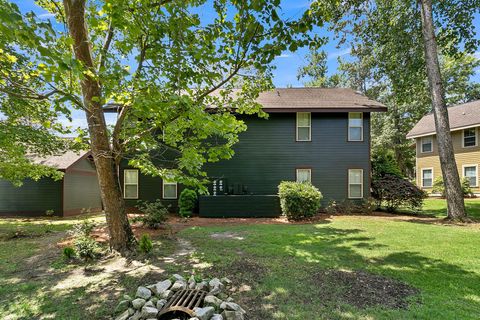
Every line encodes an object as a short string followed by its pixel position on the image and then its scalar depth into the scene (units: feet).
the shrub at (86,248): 17.11
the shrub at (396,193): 36.32
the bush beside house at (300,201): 31.65
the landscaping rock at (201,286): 11.87
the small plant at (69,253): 17.19
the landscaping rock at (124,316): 9.94
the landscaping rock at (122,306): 10.83
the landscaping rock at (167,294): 11.22
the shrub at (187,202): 36.55
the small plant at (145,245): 17.88
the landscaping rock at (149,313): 9.81
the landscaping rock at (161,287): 11.55
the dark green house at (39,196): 42.52
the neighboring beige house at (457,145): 57.57
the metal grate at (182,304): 9.78
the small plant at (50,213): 41.98
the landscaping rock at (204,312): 9.46
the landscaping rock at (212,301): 10.45
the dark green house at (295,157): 41.22
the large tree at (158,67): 13.02
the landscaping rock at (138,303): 10.50
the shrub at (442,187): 54.95
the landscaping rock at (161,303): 10.39
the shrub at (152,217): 26.55
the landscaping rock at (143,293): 11.18
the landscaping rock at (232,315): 9.80
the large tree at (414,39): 31.40
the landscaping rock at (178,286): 11.74
